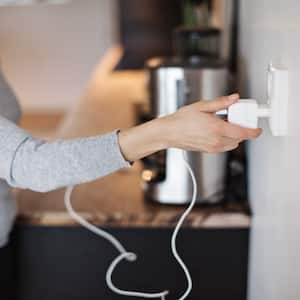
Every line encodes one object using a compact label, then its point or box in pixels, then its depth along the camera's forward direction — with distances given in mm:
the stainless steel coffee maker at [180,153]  1284
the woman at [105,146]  939
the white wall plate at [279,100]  966
